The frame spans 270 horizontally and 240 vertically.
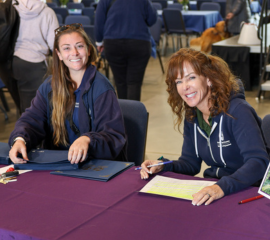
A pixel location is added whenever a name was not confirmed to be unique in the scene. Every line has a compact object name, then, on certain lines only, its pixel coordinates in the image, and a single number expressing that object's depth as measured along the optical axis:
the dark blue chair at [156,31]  6.80
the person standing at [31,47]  3.30
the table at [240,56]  5.41
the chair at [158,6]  9.95
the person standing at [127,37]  3.76
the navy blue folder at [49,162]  1.68
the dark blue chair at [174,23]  7.90
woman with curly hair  1.56
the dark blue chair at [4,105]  4.68
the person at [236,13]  6.50
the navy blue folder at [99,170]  1.58
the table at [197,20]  8.18
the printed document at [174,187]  1.40
